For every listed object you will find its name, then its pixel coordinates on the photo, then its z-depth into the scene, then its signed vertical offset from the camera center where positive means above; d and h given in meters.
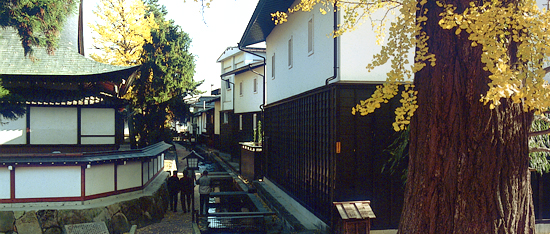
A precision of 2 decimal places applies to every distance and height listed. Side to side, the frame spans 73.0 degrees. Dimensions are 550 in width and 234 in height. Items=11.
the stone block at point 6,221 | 10.80 -2.72
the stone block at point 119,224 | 11.68 -3.10
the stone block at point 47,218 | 10.99 -2.70
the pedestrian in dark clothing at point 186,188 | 13.53 -2.28
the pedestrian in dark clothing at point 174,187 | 14.13 -2.31
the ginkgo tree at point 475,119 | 3.35 +0.05
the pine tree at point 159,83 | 26.30 +3.13
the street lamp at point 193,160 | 13.06 -1.19
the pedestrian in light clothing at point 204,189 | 12.45 -2.11
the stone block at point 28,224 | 10.84 -2.83
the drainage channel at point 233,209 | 10.08 -2.74
